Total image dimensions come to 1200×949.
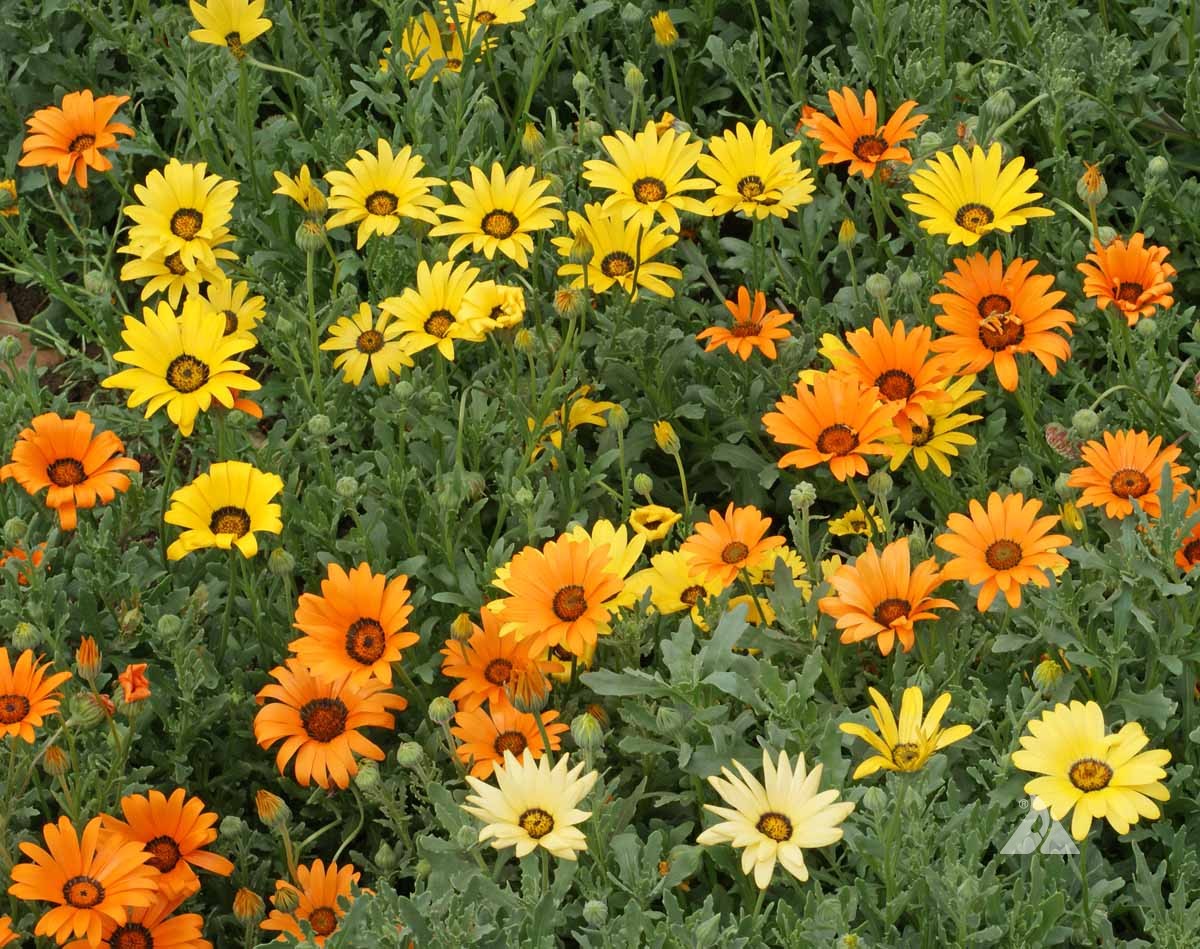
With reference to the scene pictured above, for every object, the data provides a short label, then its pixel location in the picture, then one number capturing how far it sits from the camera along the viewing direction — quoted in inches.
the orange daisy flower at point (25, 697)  112.0
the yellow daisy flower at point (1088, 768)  95.3
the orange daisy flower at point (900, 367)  124.2
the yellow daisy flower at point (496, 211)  141.3
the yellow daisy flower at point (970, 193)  135.3
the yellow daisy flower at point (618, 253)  143.3
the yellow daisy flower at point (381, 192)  141.9
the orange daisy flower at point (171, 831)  115.3
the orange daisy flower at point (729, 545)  120.2
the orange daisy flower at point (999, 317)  127.0
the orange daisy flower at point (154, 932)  112.5
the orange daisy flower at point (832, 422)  119.8
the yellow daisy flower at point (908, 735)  99.5
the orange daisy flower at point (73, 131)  152.5
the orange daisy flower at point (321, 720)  116.6
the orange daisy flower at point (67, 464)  126.2
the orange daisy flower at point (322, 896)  116.0
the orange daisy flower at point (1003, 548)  110.5
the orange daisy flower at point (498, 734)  117.6
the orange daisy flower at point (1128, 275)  129.8
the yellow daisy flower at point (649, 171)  138.4
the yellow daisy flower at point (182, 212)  138.2
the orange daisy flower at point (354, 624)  116.8
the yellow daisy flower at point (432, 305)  134.8
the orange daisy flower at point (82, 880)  107.1
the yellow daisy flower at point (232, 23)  158.6
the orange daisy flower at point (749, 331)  141.9
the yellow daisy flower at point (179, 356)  125.9
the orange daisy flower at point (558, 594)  111.9
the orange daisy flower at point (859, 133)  145.0
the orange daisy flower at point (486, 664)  121.7
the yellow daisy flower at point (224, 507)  121.6
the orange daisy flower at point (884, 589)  113.0
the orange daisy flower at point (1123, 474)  117.6
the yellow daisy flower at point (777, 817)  93.7
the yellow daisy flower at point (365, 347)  141.3
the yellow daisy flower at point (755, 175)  142.9
